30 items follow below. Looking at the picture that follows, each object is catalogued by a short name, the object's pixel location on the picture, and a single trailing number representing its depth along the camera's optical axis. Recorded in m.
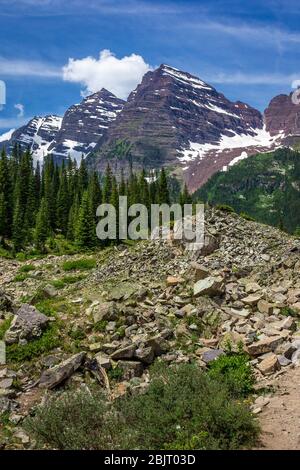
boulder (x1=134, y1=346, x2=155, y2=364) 17.64
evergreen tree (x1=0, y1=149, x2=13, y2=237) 73.77
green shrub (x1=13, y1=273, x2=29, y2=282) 37.96
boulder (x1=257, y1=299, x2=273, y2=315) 21.62
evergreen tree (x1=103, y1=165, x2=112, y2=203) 90.03
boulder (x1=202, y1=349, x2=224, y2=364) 17.44
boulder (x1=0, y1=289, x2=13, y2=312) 23.74
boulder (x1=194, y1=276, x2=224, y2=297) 23.22
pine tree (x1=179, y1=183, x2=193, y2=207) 94.28
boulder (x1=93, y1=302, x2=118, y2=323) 21.08
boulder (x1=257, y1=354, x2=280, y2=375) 16.45
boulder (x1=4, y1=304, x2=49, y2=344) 19.39
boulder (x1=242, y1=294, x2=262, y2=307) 22.44
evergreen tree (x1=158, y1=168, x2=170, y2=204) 93.81
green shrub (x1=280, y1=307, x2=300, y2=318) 21.53
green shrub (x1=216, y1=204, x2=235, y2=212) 36.67
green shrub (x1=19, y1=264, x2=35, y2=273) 43.45
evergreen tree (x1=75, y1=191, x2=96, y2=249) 62.62
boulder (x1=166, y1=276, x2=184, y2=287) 25.27
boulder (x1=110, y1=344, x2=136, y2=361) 17.75
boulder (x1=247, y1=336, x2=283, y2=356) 17.86
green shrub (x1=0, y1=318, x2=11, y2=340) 19.88
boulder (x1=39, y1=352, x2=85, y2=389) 16.19
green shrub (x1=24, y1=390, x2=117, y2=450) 11.24
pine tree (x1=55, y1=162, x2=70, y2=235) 86.50
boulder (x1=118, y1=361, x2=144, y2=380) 16.89
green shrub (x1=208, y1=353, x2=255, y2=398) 15.05
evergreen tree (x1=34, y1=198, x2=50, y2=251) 67.38
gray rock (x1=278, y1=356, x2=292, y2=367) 16.81
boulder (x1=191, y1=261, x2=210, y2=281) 25.02
